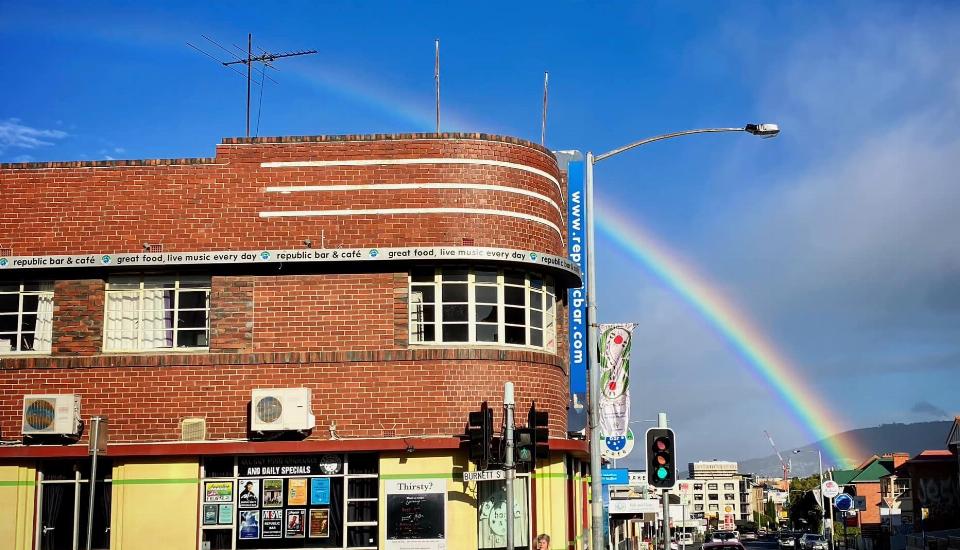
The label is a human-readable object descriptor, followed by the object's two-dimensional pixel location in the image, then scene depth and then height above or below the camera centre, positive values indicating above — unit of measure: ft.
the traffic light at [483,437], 60.75 +2.24
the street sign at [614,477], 106.22 -0.07
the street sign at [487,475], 61.67 +0.14
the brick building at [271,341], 75.92 +9.71
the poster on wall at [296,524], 76.28 -3.08
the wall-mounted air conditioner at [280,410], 74.02 +4.68
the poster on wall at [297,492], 76.59 -0.87
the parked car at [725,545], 99.35 -6.39
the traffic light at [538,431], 61.21 +2.57
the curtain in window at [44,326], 78.43 +11.07
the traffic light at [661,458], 64.59 +1.05
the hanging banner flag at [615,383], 82.94 +7.10
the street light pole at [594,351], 65.87 +7.71
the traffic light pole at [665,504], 66.44 -1.76
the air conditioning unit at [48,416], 74.64 +4.48
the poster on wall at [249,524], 76.23 -3.05
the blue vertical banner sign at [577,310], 97.36 +14.63
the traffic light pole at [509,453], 58.49 +1.32
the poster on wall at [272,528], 76.48 -3.34
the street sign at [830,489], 178.33 -2.42
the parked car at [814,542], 269.44 -16.84
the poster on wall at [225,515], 76.23 -2.41
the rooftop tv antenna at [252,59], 88.96 +33.95
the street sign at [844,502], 150.00 -3.86
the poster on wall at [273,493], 76.69 -0.93
